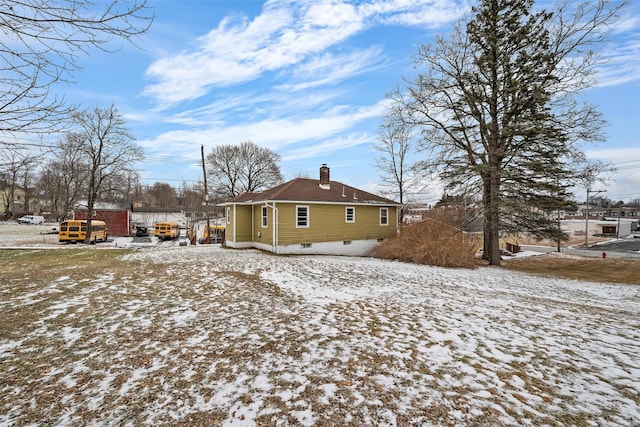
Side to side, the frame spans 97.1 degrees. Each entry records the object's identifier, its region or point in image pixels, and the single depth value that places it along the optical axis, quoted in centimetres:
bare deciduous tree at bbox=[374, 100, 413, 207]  2638
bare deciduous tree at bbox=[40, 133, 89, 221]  2499
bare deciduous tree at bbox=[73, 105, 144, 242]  2255
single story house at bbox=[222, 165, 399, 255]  1652
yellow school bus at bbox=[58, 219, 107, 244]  2334
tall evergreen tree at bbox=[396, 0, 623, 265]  1327
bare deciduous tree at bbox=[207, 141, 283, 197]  4203
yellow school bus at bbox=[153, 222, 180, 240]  3181
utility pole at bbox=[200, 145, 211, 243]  2578
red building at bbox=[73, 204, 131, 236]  3481
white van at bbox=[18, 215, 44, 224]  4578
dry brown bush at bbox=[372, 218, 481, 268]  1399
